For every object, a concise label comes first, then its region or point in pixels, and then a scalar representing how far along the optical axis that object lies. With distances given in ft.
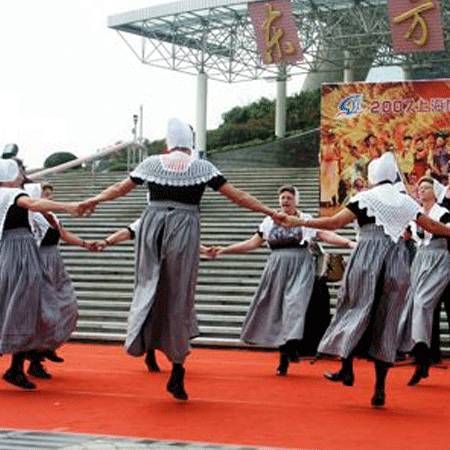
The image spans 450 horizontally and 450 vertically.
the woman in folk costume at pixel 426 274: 29.32
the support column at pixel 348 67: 104.17
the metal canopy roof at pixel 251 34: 95.20
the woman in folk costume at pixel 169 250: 22.89
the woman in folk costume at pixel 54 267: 27.76
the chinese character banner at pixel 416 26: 82.69
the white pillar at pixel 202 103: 107.24
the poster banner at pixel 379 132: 46.19
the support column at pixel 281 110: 112.57
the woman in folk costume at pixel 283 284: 30.73
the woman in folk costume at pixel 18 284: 25.36
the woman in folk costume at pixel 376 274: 23.41
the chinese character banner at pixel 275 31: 91.66
